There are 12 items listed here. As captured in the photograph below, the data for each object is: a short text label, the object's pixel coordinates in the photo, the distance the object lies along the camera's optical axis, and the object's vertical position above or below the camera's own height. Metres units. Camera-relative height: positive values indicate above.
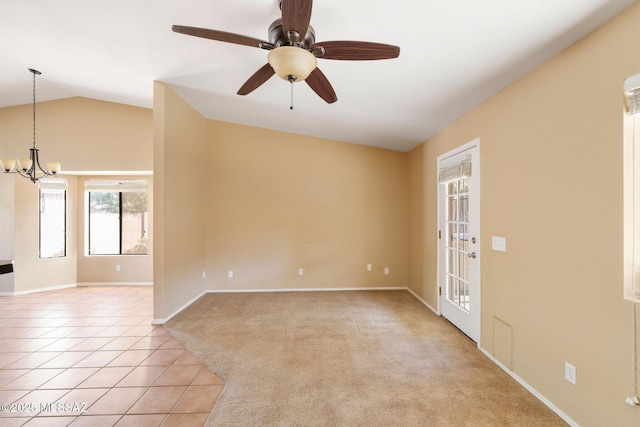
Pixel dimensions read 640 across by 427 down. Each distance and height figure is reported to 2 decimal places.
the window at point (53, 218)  5.29 -0.03
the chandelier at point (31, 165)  3.88 +0.71
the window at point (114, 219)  5.73 -0.06
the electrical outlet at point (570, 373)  1.83 -1.01
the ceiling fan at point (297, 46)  1.51 +1.02
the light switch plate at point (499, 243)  2.52 -0.25
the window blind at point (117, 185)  5.64 +0.61
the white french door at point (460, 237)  2.95 -0.26
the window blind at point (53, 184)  5.26 +0.59
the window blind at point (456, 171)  3.09 +0.52
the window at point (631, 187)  1.48 +0.14
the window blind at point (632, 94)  1.46 +0.62
